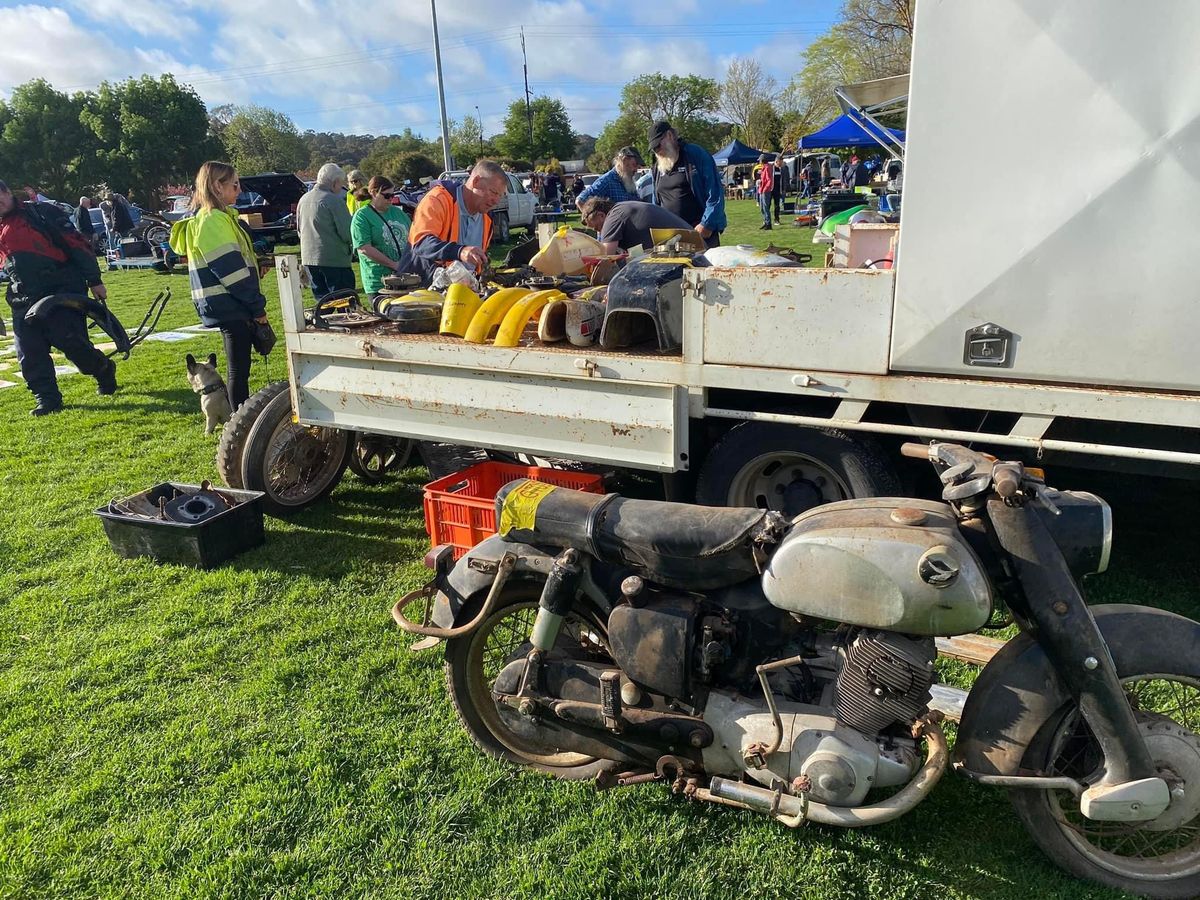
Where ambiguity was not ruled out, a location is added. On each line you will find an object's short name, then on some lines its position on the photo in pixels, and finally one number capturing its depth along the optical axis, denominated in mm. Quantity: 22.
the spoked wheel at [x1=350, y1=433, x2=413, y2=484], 5293
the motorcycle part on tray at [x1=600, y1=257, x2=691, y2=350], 3443
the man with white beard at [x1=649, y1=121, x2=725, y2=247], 6559
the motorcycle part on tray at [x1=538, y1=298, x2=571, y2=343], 3742
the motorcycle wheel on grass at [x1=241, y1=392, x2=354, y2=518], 4707
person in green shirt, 6844
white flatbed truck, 2486
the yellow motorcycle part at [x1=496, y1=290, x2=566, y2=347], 3766
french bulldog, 6188
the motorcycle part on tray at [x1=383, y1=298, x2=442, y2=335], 4207
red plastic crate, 3928
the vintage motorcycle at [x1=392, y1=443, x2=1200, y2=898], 2070
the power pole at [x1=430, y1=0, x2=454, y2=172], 25344
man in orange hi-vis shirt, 5199
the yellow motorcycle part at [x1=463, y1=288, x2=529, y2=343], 3883
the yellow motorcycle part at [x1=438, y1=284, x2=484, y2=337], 4051
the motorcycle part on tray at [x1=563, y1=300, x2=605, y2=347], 3668
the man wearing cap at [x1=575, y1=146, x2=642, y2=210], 7723
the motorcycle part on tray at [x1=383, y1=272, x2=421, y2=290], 5000
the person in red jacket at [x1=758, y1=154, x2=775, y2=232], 19969
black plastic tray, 4348
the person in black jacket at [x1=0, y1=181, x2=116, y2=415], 7402
